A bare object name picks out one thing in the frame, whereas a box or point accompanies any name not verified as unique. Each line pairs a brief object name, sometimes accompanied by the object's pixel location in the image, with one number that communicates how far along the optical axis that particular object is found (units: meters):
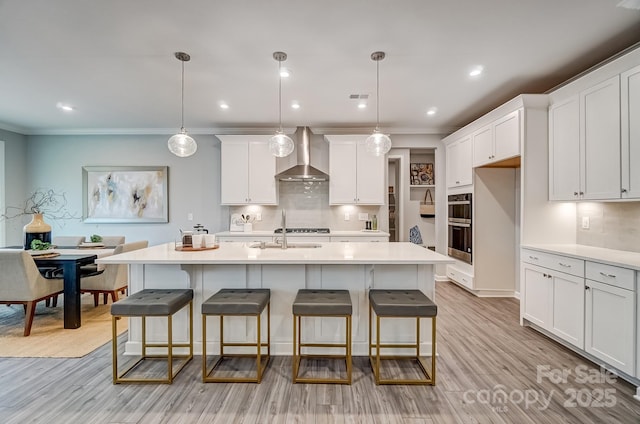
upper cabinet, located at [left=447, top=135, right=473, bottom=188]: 4.30
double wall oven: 4.28
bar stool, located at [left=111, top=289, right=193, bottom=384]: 2.07
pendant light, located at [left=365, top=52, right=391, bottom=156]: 3.13
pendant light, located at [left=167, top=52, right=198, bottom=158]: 3.01
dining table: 3.13
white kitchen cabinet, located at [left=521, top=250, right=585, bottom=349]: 2.50
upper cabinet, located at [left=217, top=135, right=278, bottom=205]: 4.90
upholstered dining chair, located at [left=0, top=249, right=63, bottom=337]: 2.94
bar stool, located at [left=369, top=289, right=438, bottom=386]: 2.04
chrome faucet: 2.90
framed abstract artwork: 5.27
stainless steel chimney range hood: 4.68
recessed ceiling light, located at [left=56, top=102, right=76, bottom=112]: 4.02
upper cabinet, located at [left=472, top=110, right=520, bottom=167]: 3.30
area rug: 2.67
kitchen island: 2.52
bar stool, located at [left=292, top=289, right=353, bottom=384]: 2.05
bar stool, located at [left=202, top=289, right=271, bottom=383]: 2.08
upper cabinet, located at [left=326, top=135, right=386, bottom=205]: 4.86
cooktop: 4.78
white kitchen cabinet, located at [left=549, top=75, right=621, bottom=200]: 2.44
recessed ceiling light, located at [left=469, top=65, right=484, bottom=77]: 2.97
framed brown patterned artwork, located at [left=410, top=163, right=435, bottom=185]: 5.98
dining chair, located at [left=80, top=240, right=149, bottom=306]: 3.61
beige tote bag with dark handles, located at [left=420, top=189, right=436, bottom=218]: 5.64
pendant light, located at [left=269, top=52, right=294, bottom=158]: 3.10
